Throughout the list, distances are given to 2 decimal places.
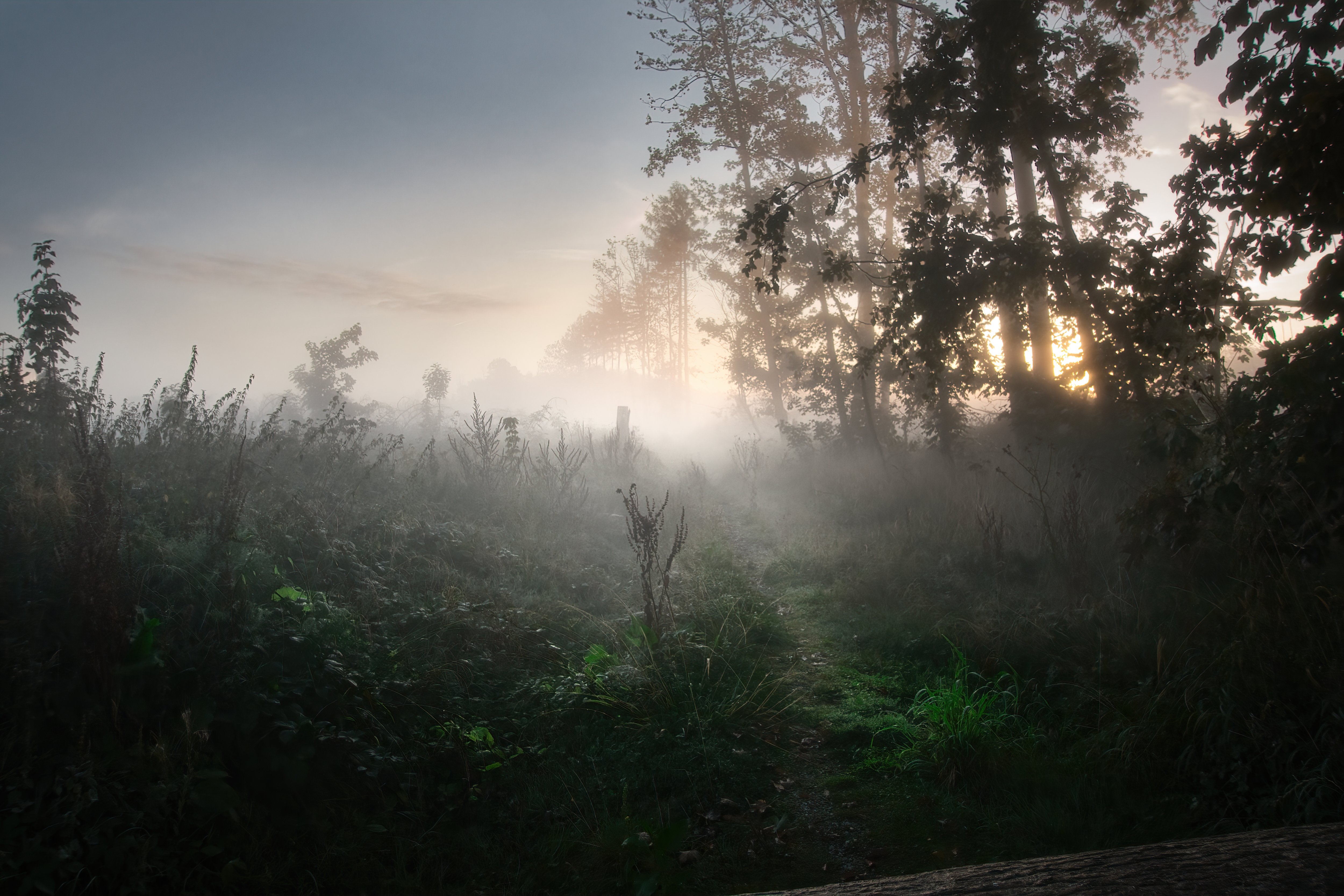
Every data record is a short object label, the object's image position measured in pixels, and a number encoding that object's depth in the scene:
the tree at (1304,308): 3.74
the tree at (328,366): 21.00
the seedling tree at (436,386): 23.47
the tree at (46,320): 7.68
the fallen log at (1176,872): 1.67
